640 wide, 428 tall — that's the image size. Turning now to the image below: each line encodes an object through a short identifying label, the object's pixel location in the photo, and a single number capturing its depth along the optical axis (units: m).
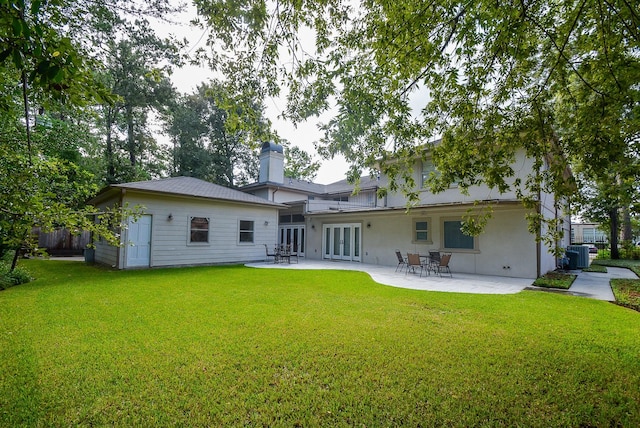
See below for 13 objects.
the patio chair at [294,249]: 19.05
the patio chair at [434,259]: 10.96
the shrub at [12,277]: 7.53
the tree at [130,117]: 19.47
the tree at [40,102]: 1.73
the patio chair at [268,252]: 14.75
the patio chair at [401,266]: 12.08
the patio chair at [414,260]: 10.96
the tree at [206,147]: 25.22
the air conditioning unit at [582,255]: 13.89
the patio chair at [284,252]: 14.09
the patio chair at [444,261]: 10.53
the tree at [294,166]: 21.39
